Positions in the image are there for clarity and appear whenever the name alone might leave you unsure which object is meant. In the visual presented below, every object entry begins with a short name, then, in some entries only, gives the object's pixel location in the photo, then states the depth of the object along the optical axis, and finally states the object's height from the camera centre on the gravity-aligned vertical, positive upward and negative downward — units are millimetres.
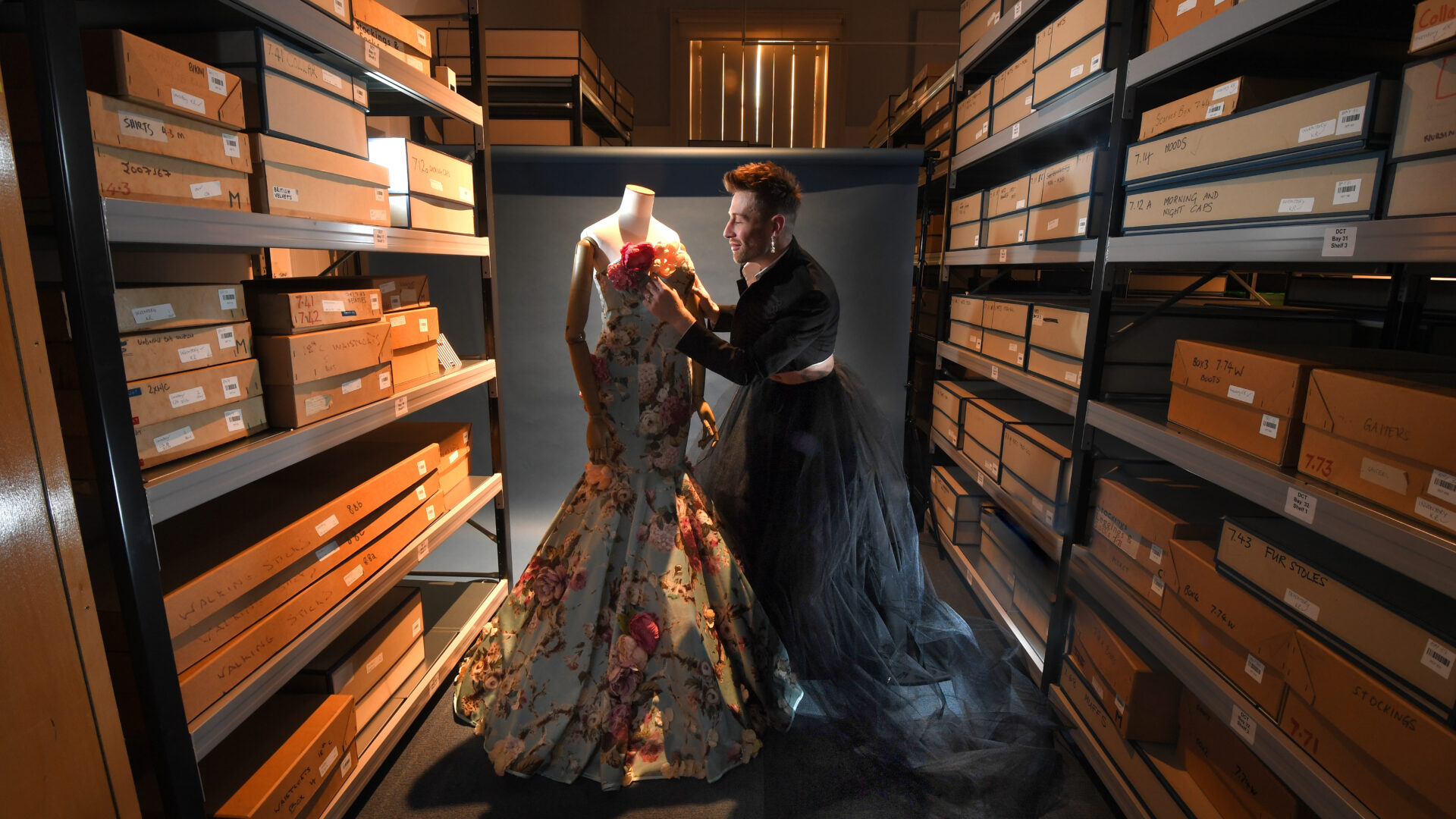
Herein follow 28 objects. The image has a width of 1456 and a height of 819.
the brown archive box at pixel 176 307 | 1175 -65
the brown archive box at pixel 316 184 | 1399 +198
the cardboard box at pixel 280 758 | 1385 -1033
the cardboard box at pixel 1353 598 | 1080 -547
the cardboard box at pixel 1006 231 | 2578 +193
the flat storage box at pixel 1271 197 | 1230 +176
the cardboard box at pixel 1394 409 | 1055 -208
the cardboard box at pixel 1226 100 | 1511 +411
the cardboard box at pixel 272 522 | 1292 -557
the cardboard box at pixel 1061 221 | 2094 +192
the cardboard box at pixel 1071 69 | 2002 +651
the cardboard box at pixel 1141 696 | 1784 -1069
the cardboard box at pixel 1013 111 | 2475 +633
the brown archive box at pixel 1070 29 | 1999 +769
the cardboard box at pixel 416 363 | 1995 -267
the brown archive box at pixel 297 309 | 1494 -82
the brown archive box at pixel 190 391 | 1165 -220
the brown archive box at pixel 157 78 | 1086 +321
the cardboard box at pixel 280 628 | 1253 -748
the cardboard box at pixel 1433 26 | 1058 +402
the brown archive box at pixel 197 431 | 1182 -297
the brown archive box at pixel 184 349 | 1161 -142
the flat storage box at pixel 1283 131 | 1207 +303
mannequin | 2008 +29
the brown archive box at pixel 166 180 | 1091 +155
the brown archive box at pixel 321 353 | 1483 -184
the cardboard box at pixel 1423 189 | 1086 +154
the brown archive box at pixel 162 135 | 1074 +230
